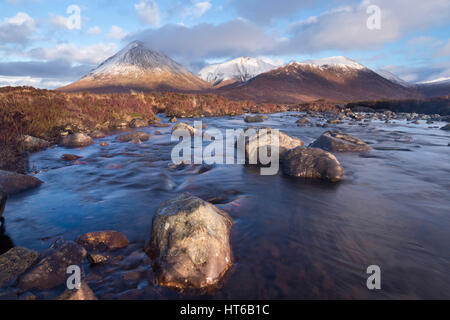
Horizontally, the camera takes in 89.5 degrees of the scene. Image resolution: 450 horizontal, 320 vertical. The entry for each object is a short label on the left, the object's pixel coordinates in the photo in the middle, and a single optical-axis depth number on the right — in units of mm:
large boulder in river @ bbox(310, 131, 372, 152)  9446
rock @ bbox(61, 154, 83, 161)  8016
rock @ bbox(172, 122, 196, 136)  13145
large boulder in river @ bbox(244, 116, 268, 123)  21109
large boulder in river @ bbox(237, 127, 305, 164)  7762
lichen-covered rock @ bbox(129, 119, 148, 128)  16531
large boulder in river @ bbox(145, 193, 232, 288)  2615
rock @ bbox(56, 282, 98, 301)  2189
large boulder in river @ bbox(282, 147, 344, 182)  6227
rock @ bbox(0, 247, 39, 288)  2520
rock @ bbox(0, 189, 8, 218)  3846
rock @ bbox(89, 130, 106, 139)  12039
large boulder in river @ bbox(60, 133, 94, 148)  10013
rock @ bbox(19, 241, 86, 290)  2477
